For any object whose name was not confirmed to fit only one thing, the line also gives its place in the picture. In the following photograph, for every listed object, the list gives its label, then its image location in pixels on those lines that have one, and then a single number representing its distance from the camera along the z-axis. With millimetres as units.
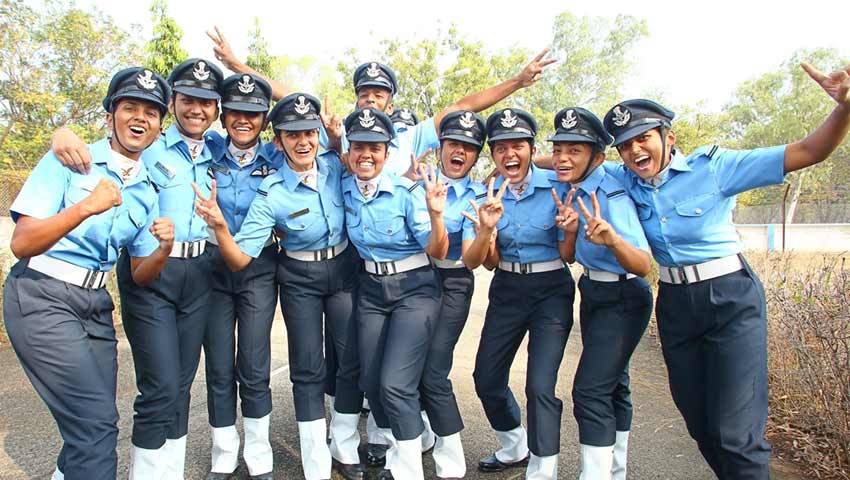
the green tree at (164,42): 13912
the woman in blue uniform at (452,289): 3824
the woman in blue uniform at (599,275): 3205
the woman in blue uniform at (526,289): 3492
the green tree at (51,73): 16234
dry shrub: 3664
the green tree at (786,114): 37906
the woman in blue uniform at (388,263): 3641
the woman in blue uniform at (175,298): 3371
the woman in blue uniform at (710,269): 2900
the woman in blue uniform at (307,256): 3725
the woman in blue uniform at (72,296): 2619
